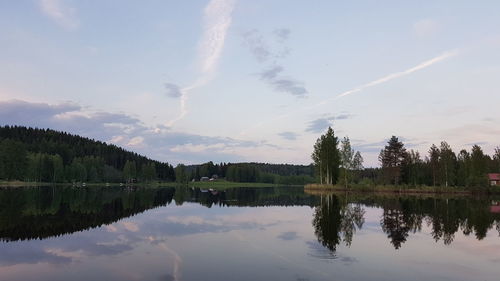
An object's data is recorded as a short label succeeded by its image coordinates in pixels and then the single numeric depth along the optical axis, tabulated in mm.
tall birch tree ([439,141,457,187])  110625
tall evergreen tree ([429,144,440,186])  110812
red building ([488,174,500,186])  133125
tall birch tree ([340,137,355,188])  115312
